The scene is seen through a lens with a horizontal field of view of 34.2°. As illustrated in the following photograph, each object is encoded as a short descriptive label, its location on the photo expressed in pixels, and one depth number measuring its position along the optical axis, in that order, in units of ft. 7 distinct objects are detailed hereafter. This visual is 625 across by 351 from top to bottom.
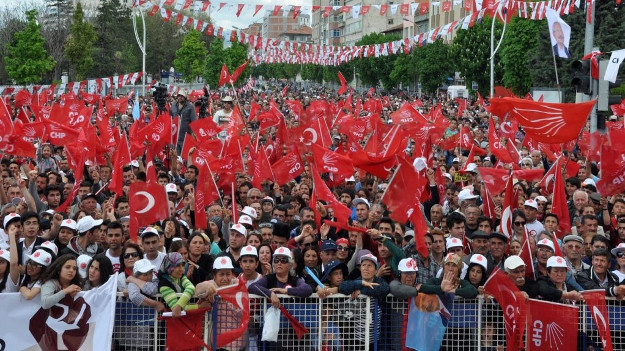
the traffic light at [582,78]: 45.44
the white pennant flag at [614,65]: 44.19
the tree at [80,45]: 208.54
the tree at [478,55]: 190.19
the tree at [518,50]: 172.86
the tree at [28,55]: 187.11
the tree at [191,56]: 255.09
